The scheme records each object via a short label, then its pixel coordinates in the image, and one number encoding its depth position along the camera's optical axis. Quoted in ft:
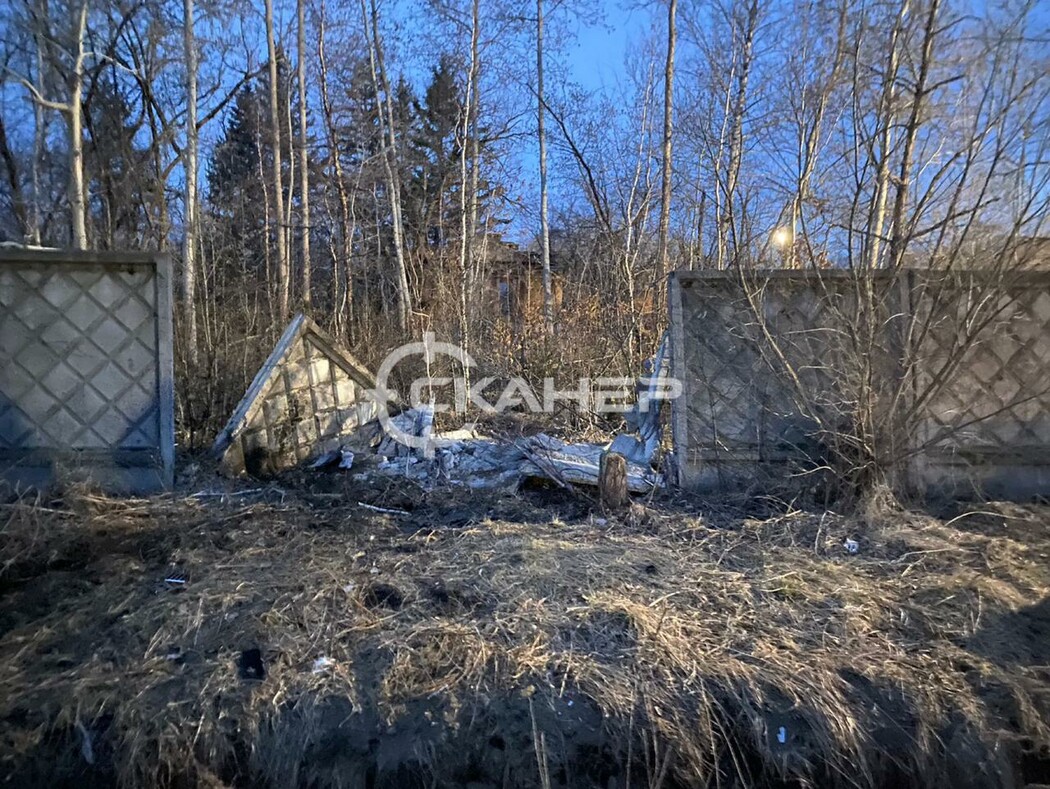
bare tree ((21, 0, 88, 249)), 32.76
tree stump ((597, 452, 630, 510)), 15.66
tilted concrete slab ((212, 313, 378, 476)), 19.74
